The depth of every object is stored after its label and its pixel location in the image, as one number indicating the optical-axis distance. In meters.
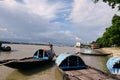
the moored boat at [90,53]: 18.17
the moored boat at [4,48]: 20.05
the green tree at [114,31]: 23.45
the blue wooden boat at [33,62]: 7.10
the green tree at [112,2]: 7.55
